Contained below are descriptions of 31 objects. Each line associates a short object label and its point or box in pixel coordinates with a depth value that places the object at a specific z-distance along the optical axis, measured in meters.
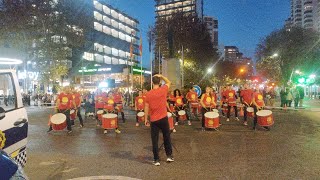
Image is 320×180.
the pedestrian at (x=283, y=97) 18.42
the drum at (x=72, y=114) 9.54
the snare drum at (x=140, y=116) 10.09
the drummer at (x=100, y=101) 10.70
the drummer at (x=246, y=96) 9.21
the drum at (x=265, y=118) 8.35
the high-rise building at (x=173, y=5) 89.28
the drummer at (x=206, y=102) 8.69
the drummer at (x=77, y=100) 9.58
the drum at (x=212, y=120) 8.41
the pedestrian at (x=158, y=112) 4.96
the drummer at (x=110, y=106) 9.59
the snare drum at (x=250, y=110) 9.36
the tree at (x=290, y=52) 27.55
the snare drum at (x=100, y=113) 10.28
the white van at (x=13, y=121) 3.65
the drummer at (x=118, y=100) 10.63
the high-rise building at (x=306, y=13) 101.02
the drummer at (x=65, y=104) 8.58
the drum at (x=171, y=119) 7.65
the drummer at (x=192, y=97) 11.19
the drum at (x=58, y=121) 8.35
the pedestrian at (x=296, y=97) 17.96
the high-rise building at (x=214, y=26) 97.00
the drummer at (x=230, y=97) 10.79
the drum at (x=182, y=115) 10.21
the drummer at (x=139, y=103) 10.20
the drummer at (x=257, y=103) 8.64
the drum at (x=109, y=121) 8.32
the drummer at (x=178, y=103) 10.28
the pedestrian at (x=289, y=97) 18.31
